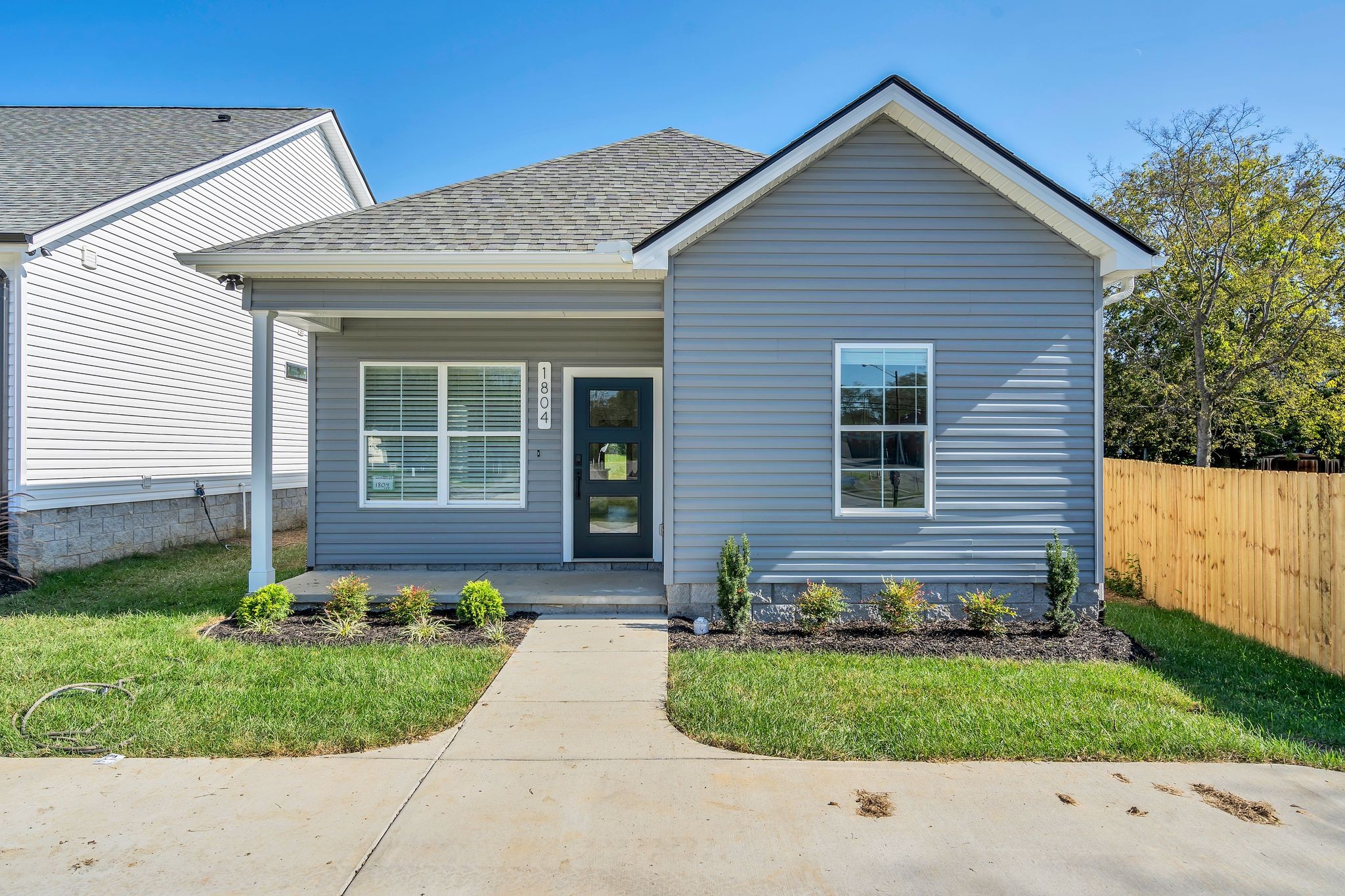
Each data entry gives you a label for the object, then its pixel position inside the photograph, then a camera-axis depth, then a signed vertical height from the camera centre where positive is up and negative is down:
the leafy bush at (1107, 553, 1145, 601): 8.52 -1.51
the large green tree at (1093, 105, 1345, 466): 12.95 +3.62
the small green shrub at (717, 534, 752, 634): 6.35 -1.18
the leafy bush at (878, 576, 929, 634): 6.33 -1.33
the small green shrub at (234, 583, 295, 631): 6.34 -1.39
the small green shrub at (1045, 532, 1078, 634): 6.37 -1.16
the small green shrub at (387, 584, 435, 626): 6.41 -1.36
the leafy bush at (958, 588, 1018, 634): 6.30 -1.37
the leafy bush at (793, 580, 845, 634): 6.29 -1.33
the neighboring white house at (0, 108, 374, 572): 8.52 +1.72
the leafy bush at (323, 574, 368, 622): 6.39 -1.32
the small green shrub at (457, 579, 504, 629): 6.46 -1.37
